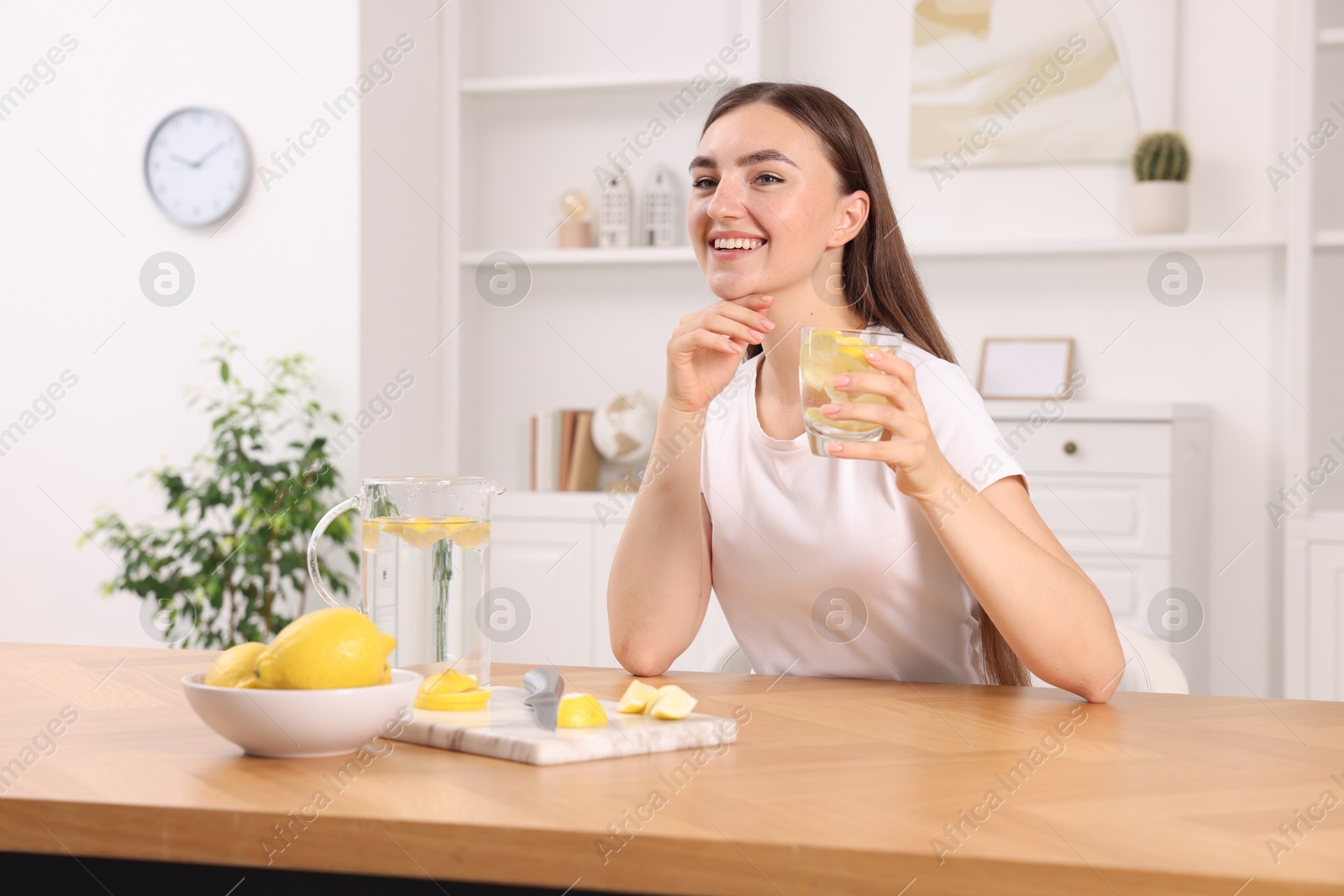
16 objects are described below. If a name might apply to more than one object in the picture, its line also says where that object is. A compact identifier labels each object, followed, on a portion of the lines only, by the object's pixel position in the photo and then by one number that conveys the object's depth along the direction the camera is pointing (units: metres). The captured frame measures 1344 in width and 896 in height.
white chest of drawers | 3.15
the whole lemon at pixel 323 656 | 0.92
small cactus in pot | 3.40
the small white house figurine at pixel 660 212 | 3.84
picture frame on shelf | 3.62
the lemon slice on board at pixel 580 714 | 1.00
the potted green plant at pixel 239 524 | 3.33
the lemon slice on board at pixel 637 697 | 1.07
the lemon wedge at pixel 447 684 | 1.08
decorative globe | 3.75
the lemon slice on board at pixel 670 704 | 1.04
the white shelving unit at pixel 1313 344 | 3.14
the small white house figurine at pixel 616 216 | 3.88
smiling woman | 1.45
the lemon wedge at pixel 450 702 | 1.07
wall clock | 3.61
